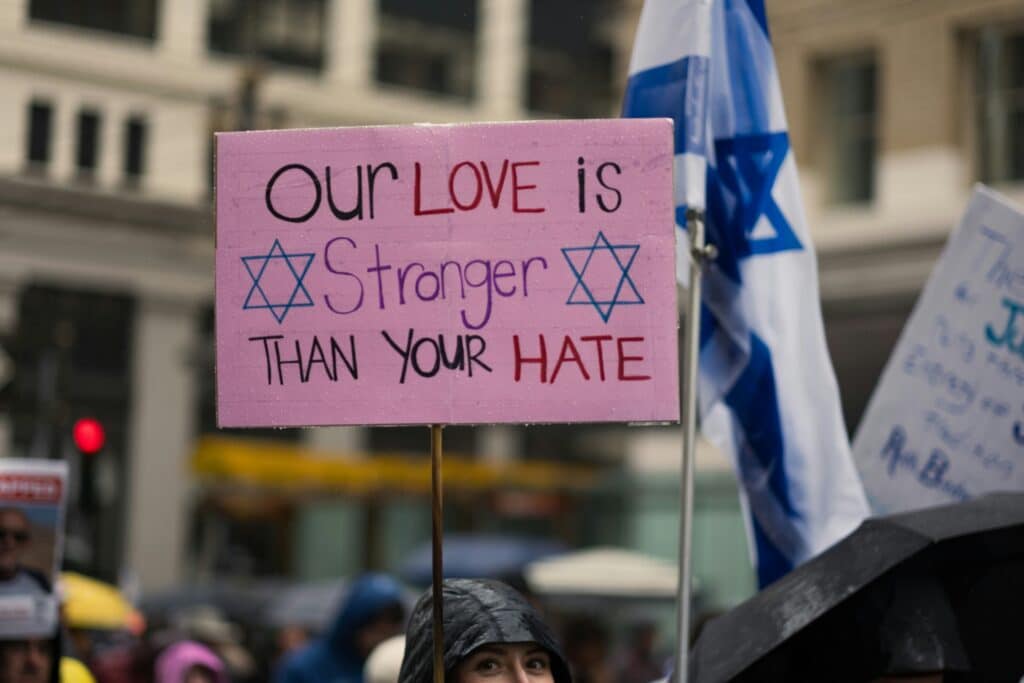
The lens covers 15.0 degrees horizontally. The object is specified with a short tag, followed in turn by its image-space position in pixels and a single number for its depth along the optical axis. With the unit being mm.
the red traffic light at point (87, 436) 20668
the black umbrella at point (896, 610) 7242
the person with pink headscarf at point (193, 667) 13716
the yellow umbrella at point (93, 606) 19358
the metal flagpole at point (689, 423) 7939
